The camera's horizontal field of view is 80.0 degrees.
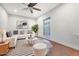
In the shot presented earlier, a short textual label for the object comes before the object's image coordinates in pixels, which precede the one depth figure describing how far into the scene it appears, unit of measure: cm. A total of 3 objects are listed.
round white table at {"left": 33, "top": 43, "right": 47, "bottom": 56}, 137
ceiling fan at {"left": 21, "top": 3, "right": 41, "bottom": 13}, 141
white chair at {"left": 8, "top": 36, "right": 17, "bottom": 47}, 152
